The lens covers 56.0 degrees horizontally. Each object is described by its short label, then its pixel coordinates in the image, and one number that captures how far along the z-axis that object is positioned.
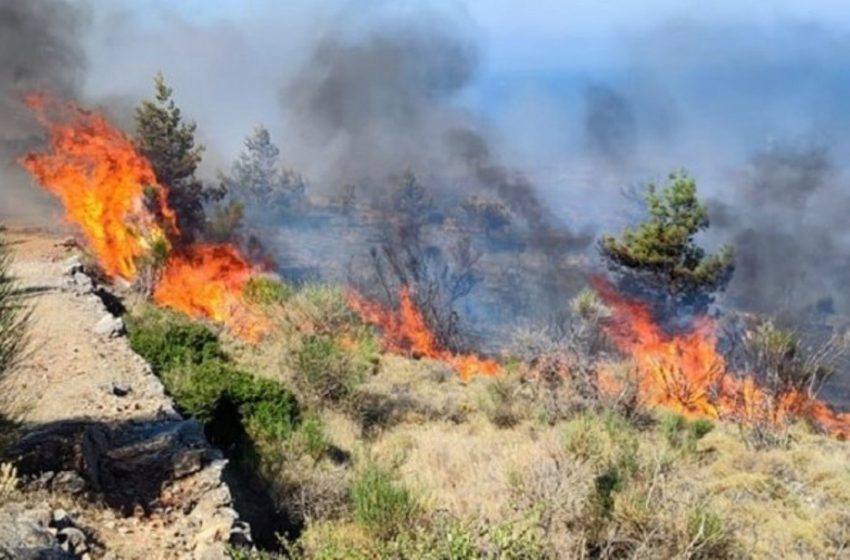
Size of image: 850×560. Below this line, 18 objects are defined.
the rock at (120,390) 10.70
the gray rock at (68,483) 7.04
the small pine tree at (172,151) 34.09
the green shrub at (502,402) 15.79
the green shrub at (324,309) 19.61
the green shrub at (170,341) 13.76
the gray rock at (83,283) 18.47
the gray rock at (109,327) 14.21
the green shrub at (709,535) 7.65
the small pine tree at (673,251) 29.92
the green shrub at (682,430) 14.44
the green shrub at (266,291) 21.42
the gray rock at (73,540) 6.20
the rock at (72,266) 20.64
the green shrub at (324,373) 14.80
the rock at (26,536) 5.37
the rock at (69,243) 27.02
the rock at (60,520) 6.35
